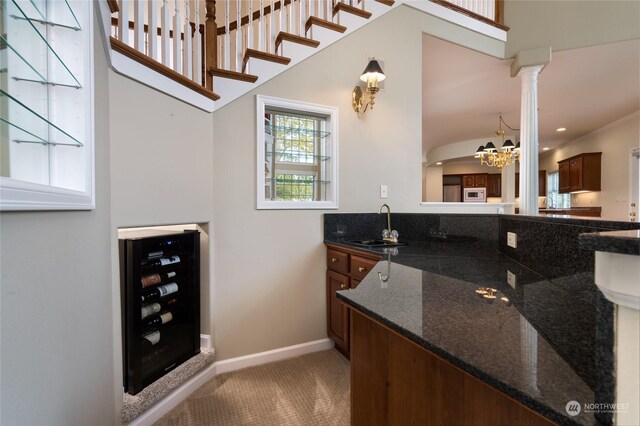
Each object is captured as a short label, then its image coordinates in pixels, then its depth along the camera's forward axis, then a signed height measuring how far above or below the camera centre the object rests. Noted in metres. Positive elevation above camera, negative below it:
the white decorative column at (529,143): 3.12 +0.73
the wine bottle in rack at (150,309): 1.72 -0.60
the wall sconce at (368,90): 2.28 +1.03
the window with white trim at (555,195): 8.11 +0.40
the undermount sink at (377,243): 2.25 -0.27
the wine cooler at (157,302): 1.61 -0.57
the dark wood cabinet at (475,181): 9.54 +0.97
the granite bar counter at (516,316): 0.46 -0.29
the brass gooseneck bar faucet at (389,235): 2.39 -0.21
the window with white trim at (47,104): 0.81 +0.37
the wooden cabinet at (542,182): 9.47 +0.90
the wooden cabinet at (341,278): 1.98 -0.52
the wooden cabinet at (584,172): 6.25 +0.84
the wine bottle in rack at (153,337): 1.72 -0.76
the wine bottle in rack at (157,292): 1.71 -0.50
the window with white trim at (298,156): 2.35 +0.48
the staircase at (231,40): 1.53 +1.19
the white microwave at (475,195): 9.52 +0.49
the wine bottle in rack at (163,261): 1.74 -0.31
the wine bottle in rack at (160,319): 1.75 -0.68
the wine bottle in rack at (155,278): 1.71 -0.41
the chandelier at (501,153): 5.36 +1.11
